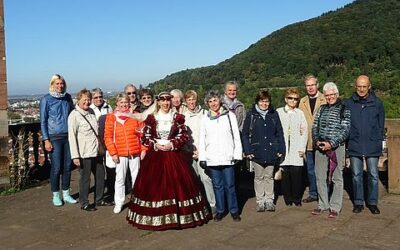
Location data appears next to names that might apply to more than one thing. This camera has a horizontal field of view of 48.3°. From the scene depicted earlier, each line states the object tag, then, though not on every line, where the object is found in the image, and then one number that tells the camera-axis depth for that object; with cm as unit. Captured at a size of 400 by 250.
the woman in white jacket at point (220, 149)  513
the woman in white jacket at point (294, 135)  561
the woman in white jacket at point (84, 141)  569
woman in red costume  481
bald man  511
